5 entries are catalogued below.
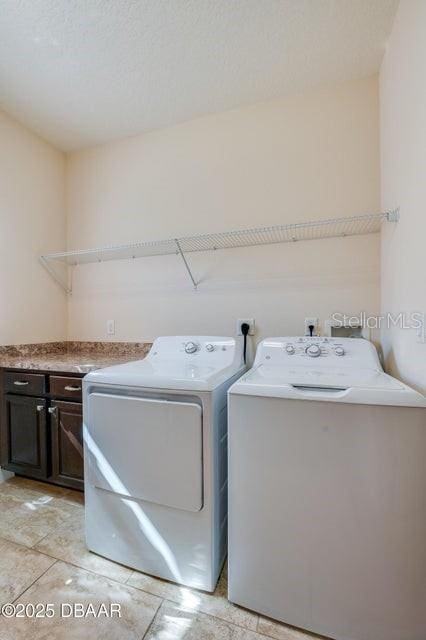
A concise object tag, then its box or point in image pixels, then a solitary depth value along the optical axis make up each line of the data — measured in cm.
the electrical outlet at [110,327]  235
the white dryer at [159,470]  114
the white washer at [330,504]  91
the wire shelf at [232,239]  169
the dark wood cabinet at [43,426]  169
